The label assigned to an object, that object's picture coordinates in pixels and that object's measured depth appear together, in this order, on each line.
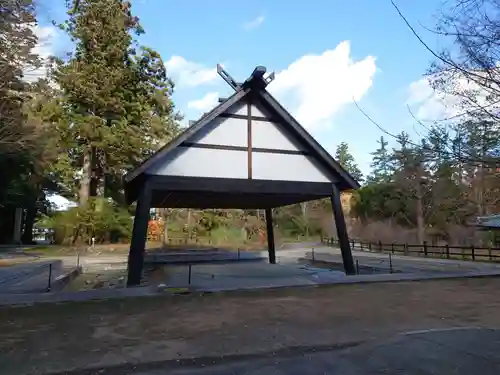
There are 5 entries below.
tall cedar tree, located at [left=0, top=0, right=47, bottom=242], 12.39
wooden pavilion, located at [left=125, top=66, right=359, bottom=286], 11.66
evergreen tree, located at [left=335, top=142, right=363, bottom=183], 76.62
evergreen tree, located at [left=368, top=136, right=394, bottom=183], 72.88
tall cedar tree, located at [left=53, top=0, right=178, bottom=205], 34.31
